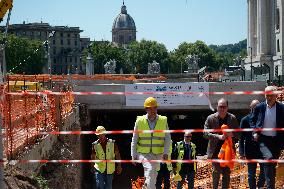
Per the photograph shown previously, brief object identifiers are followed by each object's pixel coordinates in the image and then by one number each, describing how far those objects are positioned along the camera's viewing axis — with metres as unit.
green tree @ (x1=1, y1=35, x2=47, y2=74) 108.34
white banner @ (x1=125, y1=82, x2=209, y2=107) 23.11
